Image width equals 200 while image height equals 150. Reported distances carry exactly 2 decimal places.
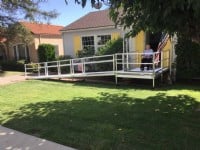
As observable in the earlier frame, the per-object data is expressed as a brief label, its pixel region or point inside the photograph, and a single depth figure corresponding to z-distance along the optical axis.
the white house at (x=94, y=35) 10.18
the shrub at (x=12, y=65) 15.50
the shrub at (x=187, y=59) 8.36
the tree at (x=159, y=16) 2.81
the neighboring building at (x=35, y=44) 16.51
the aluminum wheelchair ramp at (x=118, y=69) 8.04
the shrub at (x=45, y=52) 14.87
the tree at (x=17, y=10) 13.44
